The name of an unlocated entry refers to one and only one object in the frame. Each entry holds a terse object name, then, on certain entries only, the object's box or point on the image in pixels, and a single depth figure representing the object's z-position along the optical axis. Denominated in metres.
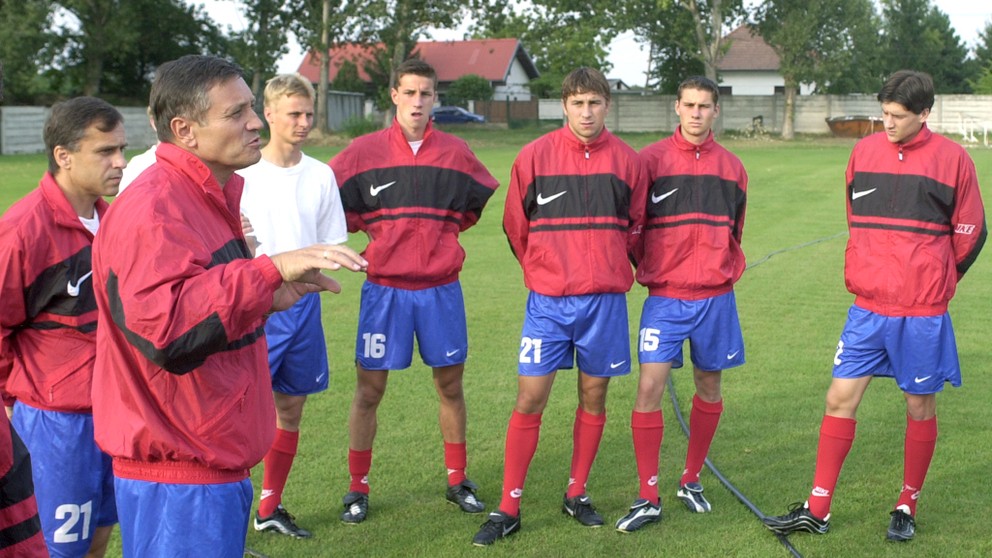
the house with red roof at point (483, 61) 68.69
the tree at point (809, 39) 45.22
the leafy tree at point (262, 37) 43.44
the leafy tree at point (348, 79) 56.24
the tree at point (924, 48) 62.28
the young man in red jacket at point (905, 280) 4.99
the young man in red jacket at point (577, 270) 5.21
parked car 53.19
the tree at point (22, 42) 38.78
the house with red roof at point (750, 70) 67.81
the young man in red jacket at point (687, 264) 5.36
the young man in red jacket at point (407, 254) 5.45
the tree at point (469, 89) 56.97
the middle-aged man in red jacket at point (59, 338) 3.57
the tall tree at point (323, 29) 41.88
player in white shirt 5.02
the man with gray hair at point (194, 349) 2.61
